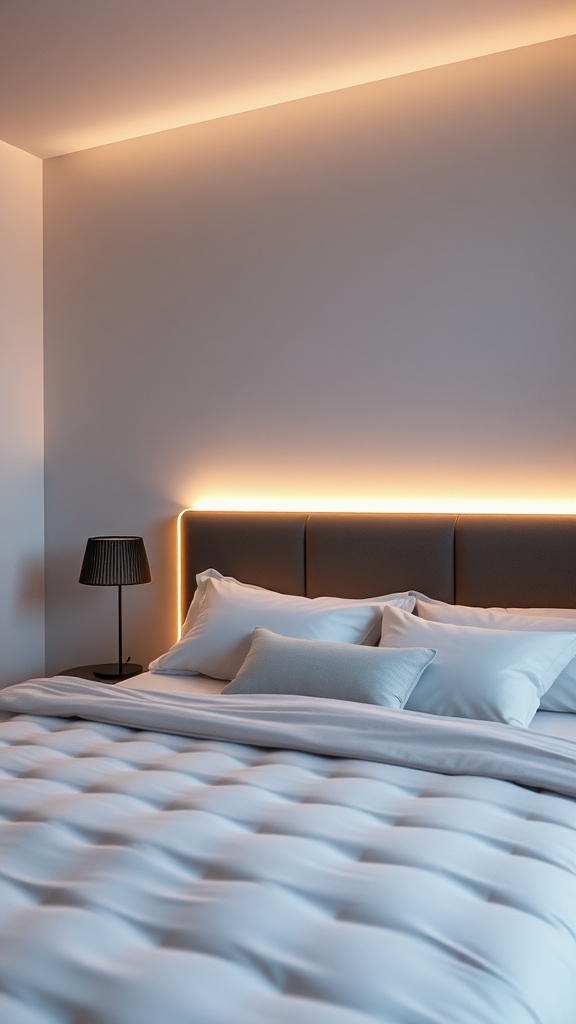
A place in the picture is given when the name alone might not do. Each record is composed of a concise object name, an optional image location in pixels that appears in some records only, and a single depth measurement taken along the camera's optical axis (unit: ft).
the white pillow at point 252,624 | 9.57
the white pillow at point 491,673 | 7.72
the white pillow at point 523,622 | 8.29
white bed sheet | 7.95
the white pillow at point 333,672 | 7.93
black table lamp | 11.45
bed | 3.93
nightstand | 11.35
